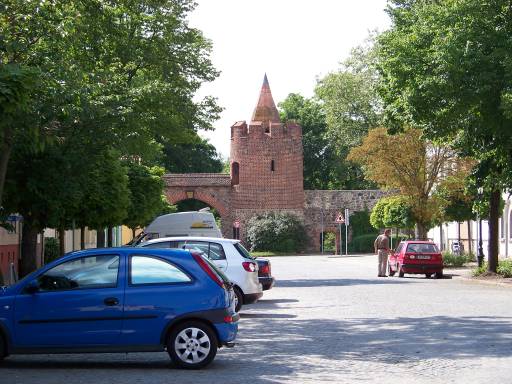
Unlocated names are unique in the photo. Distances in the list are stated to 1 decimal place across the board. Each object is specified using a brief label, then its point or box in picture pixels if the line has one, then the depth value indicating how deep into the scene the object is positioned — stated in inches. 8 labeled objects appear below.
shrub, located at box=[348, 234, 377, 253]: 3051.2
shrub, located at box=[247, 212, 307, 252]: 2984.7
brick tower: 3105.3
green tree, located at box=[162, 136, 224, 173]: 3380.9
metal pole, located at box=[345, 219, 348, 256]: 2931.8
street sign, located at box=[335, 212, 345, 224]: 2721.5
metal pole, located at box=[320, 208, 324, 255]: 3169.0
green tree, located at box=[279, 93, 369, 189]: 3624.5
